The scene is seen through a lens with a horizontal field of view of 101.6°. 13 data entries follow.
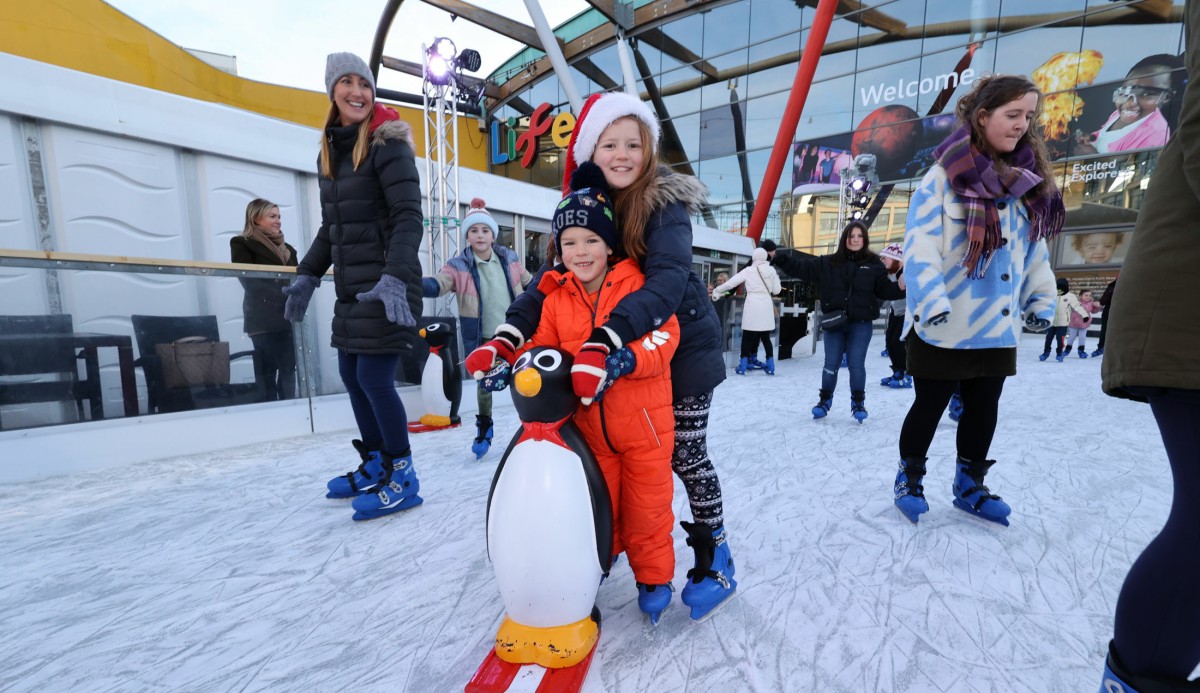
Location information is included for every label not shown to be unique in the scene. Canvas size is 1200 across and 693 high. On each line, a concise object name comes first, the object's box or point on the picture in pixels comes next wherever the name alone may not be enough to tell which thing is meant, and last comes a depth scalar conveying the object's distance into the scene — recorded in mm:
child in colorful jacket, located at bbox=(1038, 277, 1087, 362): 6504
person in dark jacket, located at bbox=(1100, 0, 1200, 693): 609
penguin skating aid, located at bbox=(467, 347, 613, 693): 913
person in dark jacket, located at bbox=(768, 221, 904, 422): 3189
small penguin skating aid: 3141
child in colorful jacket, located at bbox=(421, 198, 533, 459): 2752
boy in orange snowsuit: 1045
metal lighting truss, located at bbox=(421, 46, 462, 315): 5266
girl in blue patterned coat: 1403
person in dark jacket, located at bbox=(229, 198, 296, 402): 3023
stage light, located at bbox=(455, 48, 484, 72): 9234
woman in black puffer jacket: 1664
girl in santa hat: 1016
